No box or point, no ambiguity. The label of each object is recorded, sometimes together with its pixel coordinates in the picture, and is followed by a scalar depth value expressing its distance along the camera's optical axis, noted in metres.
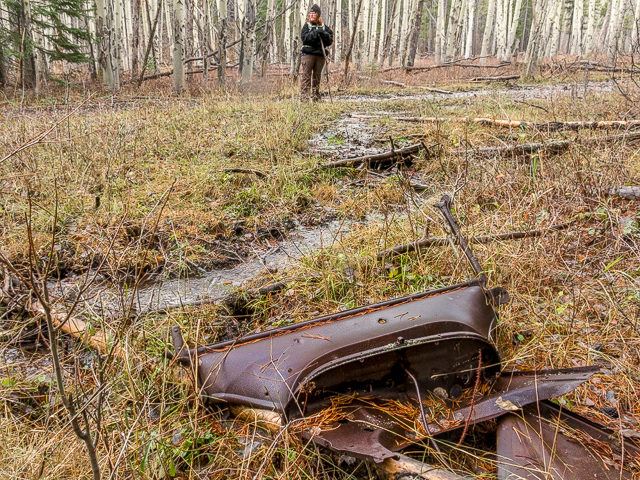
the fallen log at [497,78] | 16.91
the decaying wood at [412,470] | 1.38
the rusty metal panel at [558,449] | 1.43
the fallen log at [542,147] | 4.55
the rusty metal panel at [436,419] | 1.55
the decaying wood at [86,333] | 2.09
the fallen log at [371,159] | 5.67
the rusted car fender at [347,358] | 1.69
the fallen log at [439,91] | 13.51
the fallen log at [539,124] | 5.29
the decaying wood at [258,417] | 1.71
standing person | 10.33
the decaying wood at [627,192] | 3.72
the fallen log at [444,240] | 3.19
